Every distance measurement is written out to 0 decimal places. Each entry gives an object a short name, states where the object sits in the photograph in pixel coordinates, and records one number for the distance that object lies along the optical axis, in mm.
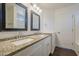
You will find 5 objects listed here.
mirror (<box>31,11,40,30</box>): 1442
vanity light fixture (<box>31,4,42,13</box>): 1451
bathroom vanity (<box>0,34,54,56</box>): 424
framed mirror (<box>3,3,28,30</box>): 816
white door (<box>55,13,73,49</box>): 1480
